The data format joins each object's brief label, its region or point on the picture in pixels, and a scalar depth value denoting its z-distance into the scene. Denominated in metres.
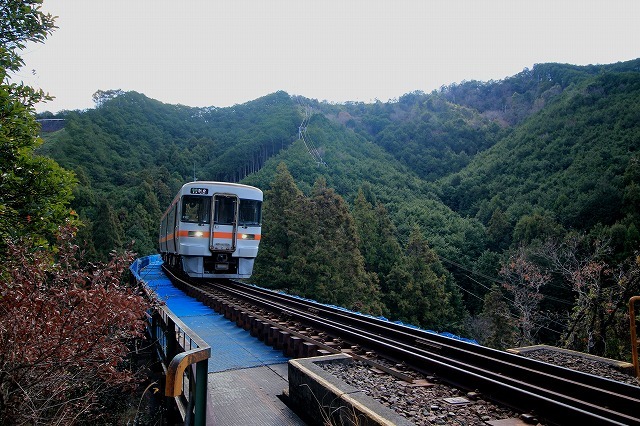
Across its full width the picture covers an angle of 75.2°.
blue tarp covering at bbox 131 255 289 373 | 5.83
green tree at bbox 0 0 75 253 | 5.25
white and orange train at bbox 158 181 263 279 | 12.65
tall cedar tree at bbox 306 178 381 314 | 24.05
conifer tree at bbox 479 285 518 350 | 23.69
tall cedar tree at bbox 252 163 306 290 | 24.97
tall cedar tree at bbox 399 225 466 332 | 31.08
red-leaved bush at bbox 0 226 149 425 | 4.23
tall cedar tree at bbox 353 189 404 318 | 32.34
